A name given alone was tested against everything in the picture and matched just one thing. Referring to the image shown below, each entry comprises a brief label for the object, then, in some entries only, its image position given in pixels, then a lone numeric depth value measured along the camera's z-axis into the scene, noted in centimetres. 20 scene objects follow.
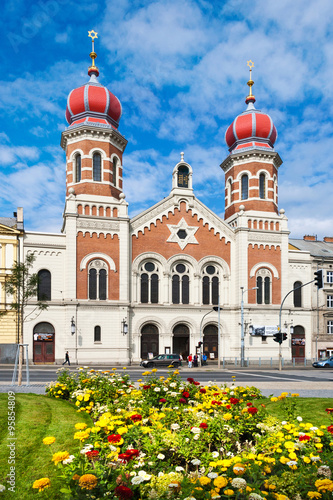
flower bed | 488
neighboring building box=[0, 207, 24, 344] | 3662
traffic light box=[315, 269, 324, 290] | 2788
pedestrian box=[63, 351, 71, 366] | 3490
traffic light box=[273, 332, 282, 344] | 3441
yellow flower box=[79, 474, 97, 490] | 446
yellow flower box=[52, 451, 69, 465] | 497
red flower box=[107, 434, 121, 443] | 604
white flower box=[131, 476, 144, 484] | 471
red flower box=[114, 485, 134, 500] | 443
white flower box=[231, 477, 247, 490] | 464
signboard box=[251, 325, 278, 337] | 4253
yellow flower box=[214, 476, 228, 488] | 457
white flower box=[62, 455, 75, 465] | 519
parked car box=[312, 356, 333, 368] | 3991
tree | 2397
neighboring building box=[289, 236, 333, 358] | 4678
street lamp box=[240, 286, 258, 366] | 3991
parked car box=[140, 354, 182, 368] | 3541
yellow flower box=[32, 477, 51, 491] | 444
